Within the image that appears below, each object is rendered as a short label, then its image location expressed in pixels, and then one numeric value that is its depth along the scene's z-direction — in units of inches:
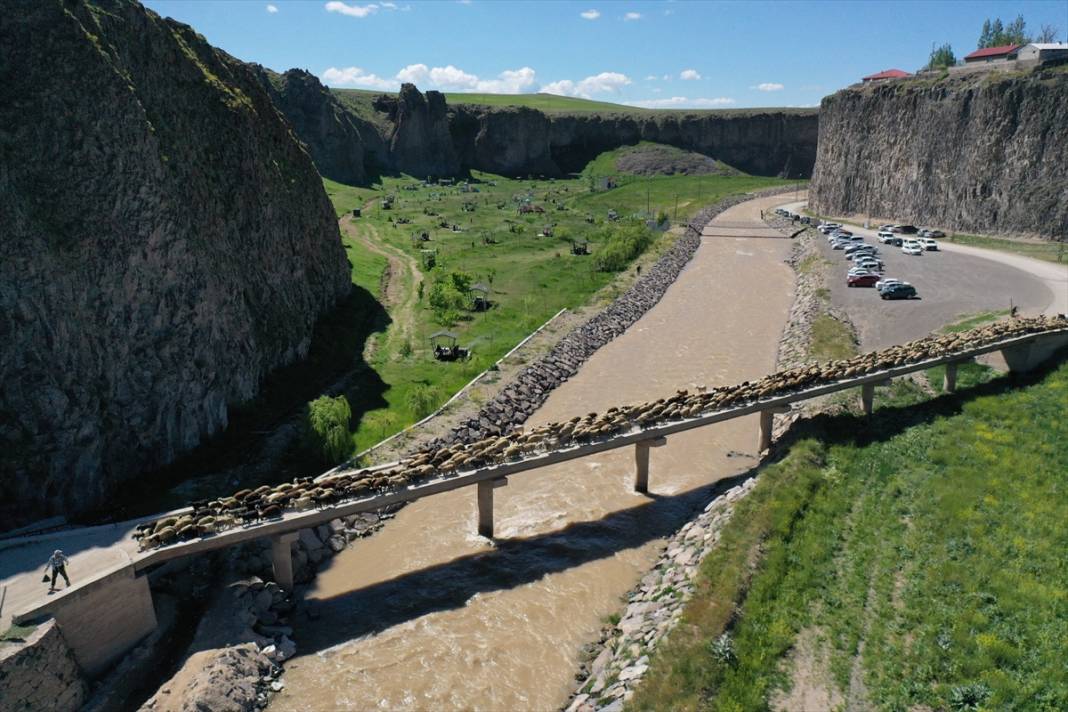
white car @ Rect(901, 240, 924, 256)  3208.7
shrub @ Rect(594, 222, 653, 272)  3496.6
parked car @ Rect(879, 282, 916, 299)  2484.0
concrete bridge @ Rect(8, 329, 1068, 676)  899.4
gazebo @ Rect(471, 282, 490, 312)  2657.5
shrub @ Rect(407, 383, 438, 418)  1686.8
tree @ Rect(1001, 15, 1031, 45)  7327.8
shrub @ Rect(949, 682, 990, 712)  802.8
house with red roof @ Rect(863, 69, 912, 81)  5816.9
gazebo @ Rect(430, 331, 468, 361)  2095.2
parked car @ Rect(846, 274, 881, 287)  2721.5
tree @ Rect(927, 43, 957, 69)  7391.7
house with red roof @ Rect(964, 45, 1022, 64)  4623.5
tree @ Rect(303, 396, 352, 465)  1439.5
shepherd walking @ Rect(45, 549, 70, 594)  896.3
